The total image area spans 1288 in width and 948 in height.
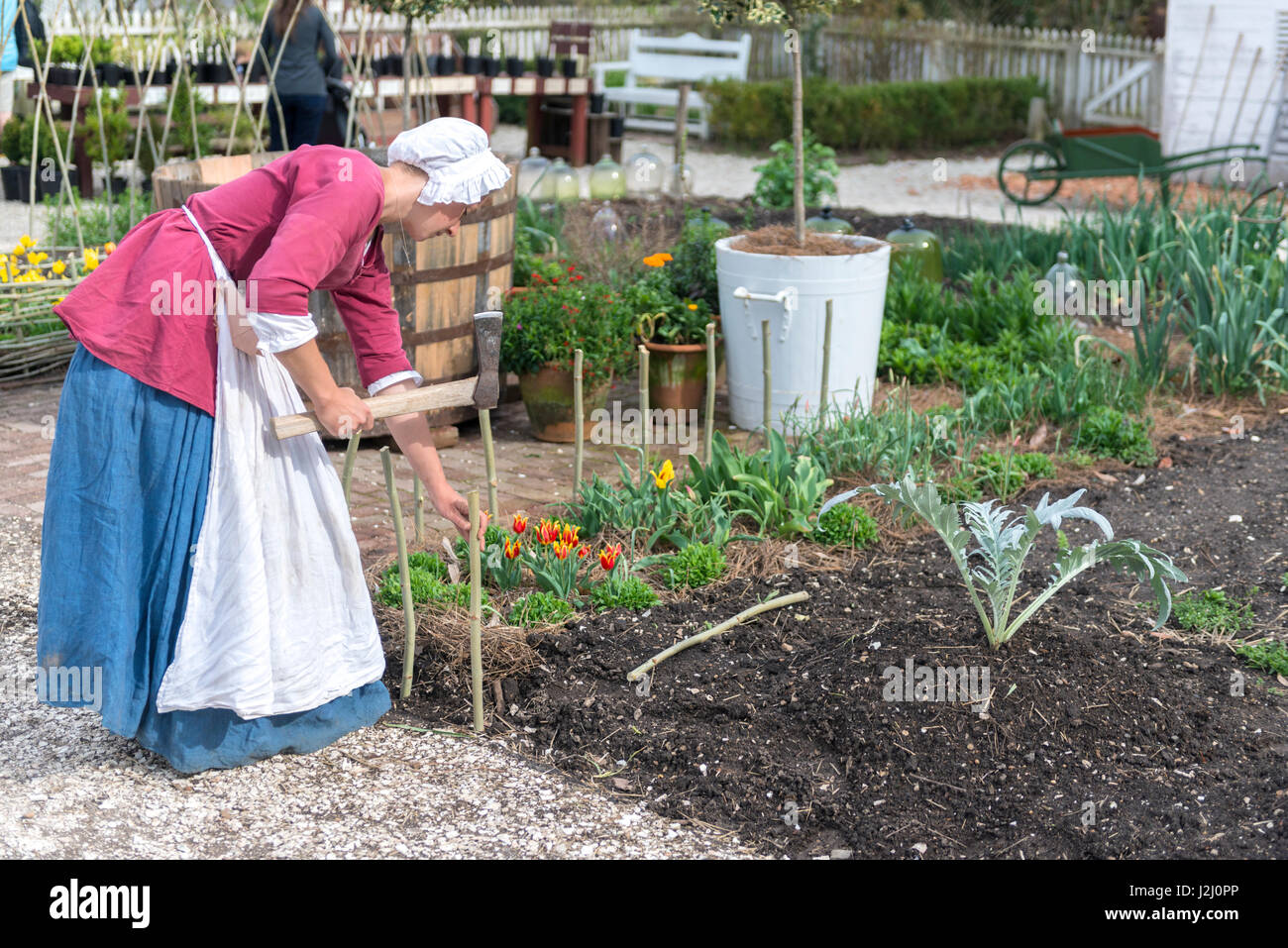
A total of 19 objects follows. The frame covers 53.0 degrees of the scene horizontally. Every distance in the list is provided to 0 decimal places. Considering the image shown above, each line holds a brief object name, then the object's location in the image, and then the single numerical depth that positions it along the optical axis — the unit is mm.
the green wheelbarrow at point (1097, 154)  9562
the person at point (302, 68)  7723
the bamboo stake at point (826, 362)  4349
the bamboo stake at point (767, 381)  4111
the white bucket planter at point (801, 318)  4789
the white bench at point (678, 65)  15039
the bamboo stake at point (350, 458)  2907
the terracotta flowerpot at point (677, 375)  5137
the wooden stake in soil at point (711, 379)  3846
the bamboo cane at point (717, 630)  2992
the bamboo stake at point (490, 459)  2871
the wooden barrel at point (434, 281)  4531
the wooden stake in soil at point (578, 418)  3487
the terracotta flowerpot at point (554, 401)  4887
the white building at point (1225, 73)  11000
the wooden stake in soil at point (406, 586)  2838
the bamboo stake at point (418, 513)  3397
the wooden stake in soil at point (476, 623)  2643
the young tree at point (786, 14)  4770
